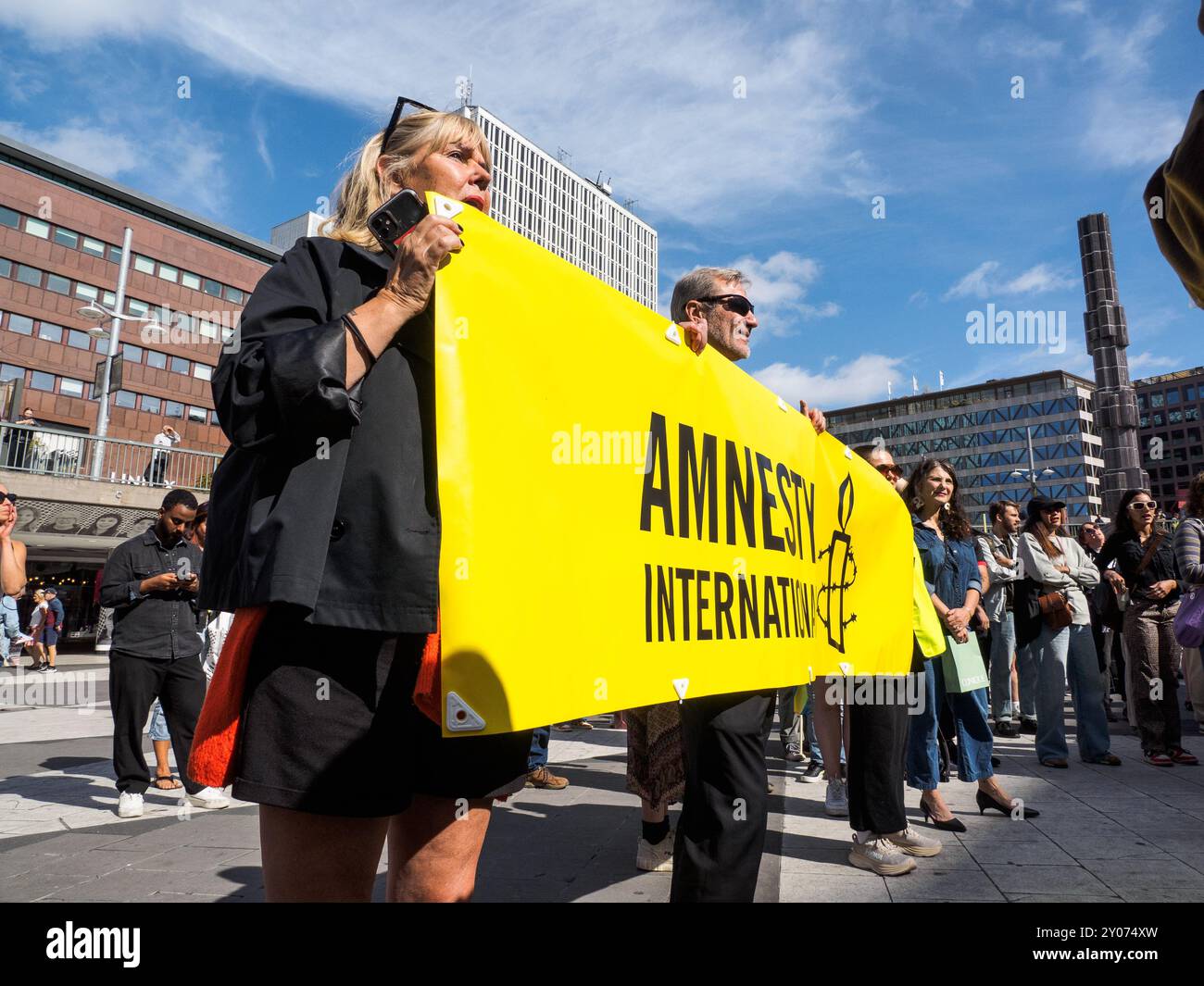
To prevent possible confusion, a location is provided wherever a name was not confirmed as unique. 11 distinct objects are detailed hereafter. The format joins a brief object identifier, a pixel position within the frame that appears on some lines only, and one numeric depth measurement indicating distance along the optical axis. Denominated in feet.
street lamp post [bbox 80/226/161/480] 65.62
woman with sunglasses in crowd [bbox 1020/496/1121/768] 21.27
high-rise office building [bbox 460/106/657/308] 337.31
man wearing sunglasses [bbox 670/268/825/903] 7.43
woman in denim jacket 15.03
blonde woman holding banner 4.13
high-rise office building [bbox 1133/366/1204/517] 365.40
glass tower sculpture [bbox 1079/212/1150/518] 101.35
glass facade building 317.42
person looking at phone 17.95
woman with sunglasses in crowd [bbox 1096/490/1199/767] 21.54
